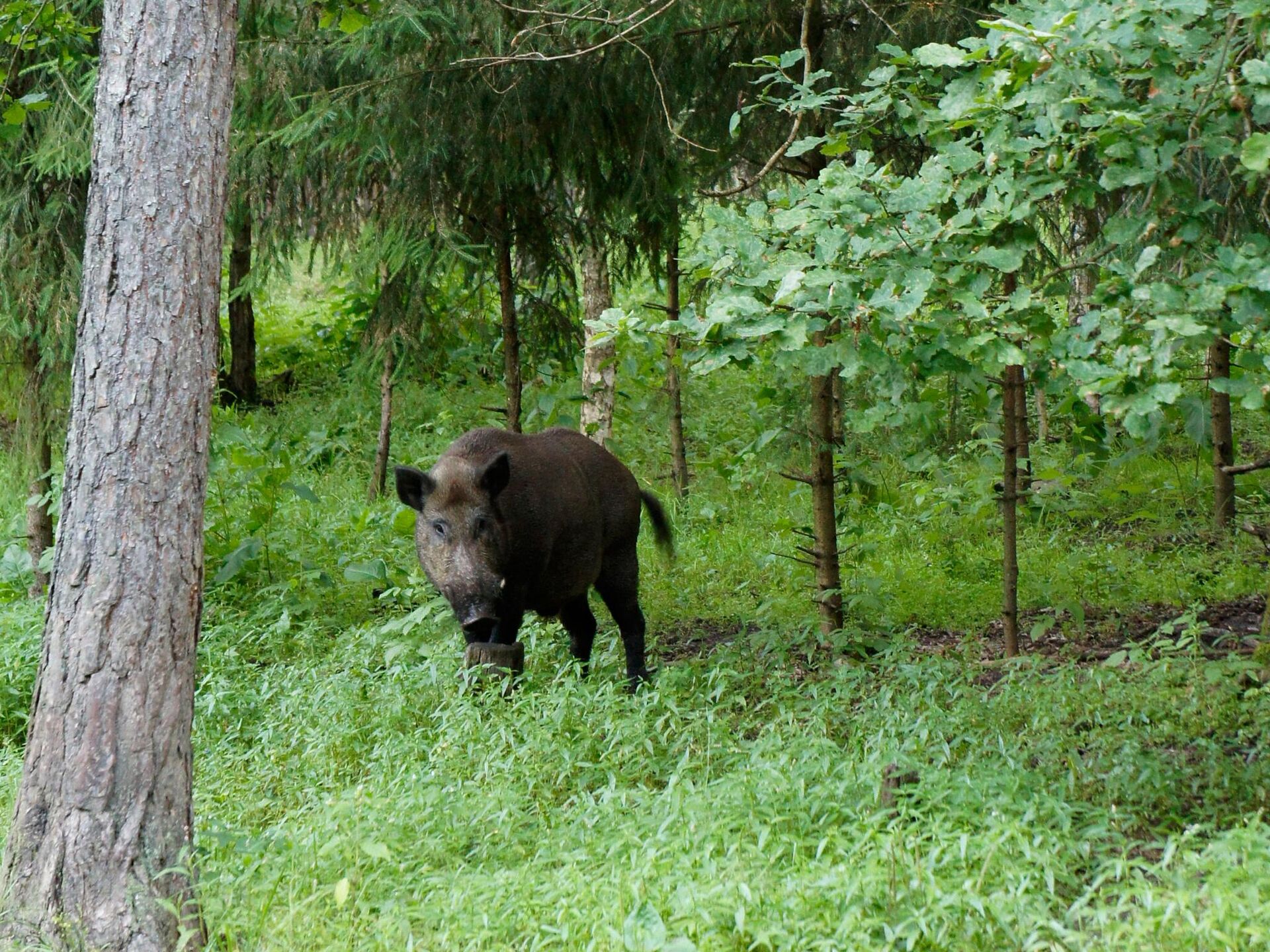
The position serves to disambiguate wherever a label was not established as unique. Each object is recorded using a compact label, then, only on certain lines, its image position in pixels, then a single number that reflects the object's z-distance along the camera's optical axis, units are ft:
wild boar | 46.06
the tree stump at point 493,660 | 45.37
